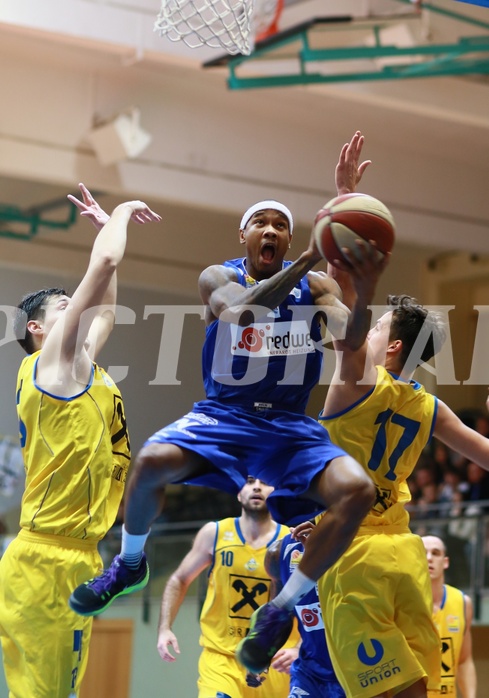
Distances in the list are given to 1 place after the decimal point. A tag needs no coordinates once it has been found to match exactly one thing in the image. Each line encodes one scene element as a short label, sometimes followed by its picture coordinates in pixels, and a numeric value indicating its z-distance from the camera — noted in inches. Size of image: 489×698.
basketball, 346.3
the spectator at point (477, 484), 1052.7
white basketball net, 541.7
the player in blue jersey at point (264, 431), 349.3
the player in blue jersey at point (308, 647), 486.4
